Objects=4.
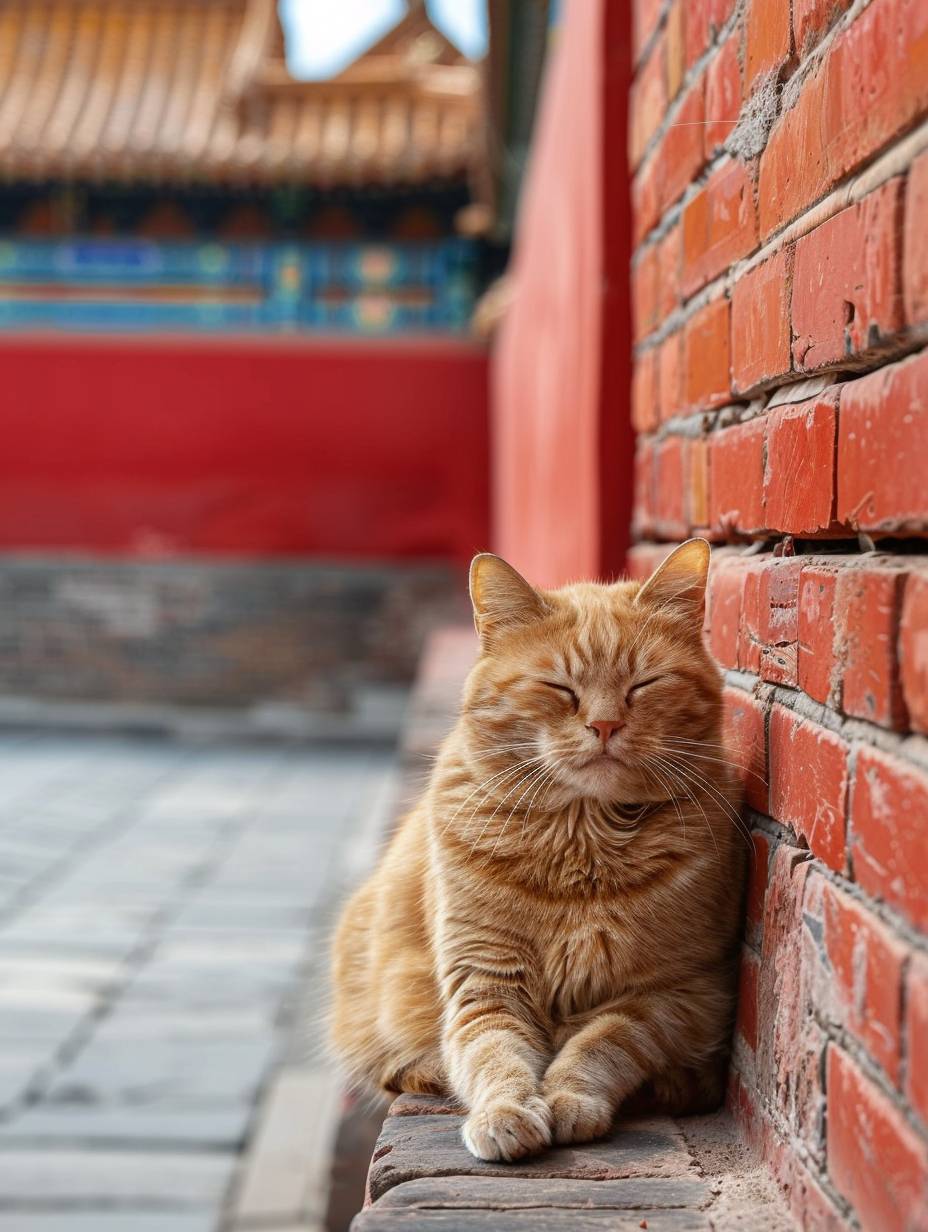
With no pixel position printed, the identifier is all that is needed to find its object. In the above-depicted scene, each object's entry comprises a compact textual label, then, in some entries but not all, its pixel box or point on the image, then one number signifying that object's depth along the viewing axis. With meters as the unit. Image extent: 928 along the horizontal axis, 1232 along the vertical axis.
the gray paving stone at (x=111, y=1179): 2.79
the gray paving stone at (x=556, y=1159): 1.10
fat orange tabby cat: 1.22
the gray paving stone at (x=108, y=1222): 2.67
